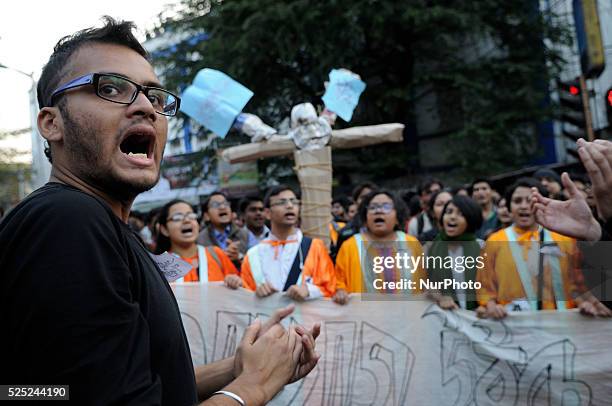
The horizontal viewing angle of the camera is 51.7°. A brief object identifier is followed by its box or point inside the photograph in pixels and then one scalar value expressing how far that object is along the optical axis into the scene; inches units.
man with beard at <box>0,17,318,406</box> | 43.4
